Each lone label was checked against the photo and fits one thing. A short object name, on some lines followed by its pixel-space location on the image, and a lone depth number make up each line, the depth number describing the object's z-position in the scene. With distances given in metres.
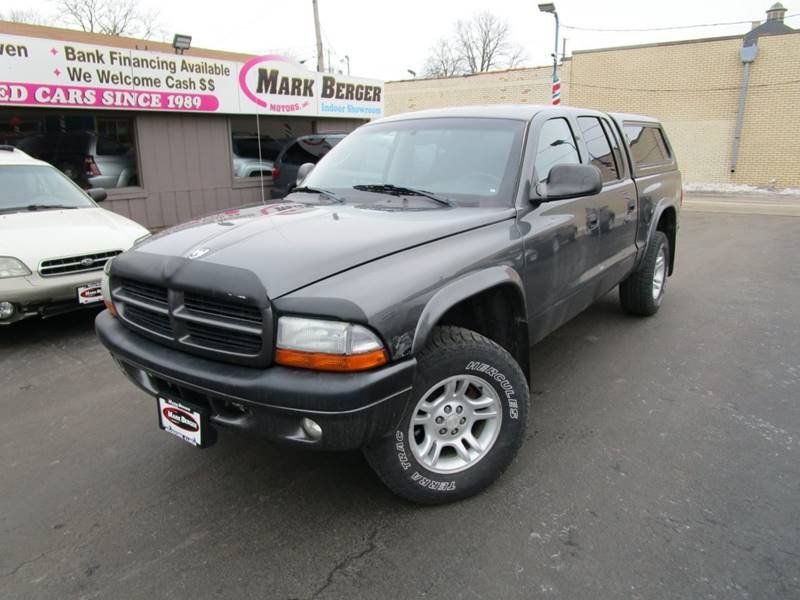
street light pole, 19.58
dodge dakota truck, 2.17
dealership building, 8.43
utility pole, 21.84
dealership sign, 8.12
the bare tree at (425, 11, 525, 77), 49.84
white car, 4.63
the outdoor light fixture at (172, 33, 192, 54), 10.21
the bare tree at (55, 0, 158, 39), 40.66
